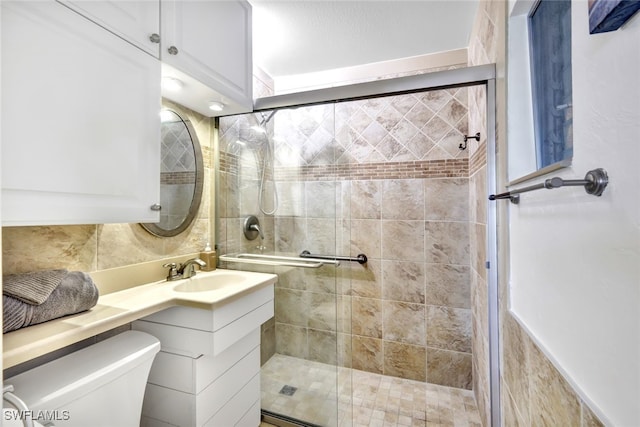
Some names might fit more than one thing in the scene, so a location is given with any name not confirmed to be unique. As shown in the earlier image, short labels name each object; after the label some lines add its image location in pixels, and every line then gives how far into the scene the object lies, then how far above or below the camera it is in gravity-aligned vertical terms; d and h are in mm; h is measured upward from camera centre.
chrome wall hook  1660 +493
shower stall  1646 -177
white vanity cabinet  1220 -682
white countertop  791 -355
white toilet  819 -531
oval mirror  1537 +243
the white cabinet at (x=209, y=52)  1212 +819
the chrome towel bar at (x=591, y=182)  526 +67
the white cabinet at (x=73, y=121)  760 +313
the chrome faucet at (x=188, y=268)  1578 -294
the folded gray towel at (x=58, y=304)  835 -287
